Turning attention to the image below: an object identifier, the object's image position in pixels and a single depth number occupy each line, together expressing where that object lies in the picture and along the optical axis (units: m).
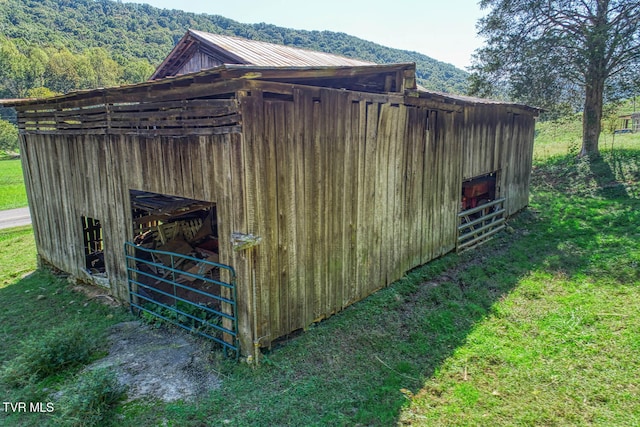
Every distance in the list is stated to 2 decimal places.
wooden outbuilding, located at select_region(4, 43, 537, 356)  4.77
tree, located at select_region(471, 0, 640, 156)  14.84
